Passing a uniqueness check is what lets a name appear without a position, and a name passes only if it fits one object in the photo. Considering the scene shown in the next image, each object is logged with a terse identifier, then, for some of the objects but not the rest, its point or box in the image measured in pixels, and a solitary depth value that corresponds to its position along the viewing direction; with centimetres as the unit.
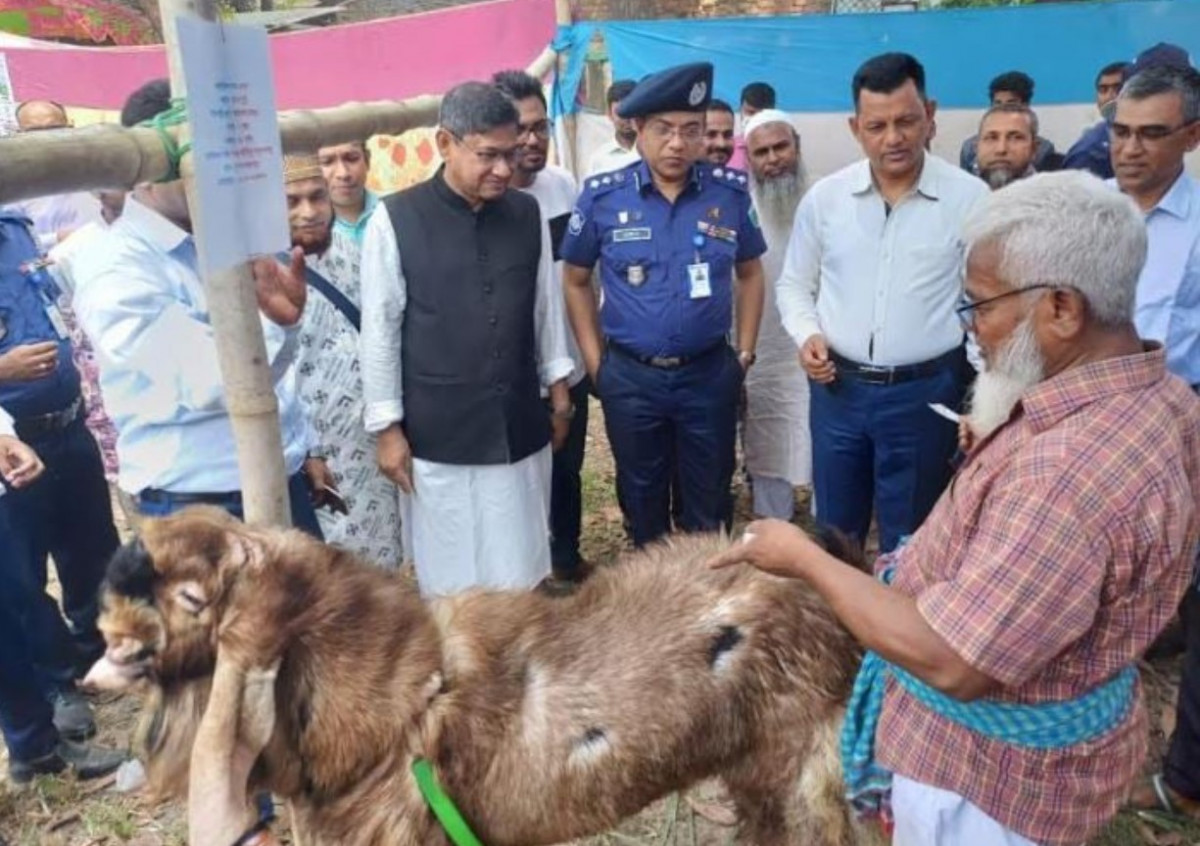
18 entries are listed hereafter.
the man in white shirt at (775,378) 553
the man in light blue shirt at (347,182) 470
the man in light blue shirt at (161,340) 275
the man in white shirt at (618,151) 627
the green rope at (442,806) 197
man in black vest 358
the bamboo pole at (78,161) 186
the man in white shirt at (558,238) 495
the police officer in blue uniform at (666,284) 422
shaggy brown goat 185
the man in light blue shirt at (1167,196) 335
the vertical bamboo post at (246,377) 213
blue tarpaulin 792
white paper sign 199
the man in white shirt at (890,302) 381
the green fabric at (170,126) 214
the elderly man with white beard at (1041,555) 160
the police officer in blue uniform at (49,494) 375
